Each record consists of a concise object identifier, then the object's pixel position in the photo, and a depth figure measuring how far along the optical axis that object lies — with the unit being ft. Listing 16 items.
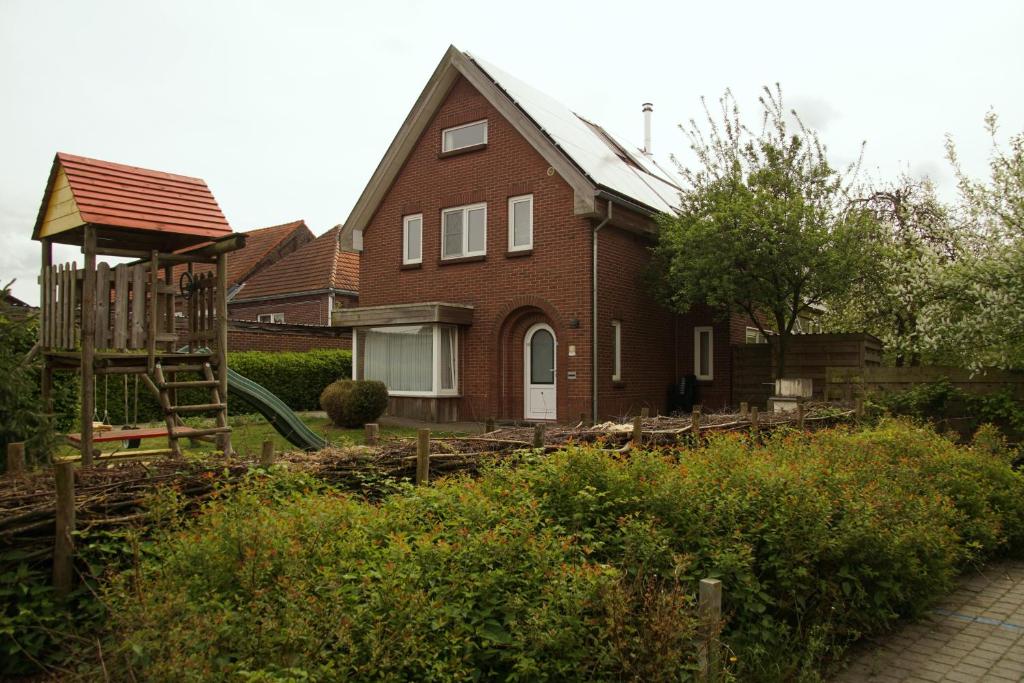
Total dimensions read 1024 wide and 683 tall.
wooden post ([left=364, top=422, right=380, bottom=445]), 22.64
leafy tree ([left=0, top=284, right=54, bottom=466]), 22.70
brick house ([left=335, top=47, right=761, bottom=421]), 57.88
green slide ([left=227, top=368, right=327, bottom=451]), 41.06
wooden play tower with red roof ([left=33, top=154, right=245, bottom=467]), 29.68
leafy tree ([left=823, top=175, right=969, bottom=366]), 47.47
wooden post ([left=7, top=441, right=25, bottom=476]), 17.15
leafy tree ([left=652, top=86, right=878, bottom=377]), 55.21
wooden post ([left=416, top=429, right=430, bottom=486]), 19.47
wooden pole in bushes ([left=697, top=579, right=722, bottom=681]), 12.39
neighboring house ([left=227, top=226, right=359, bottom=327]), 96.37
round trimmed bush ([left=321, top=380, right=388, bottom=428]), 58.13
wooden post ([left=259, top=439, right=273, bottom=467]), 17.51
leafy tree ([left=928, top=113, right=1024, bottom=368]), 37.60
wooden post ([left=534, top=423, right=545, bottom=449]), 22.57
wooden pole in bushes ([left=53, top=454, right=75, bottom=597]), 14.05
